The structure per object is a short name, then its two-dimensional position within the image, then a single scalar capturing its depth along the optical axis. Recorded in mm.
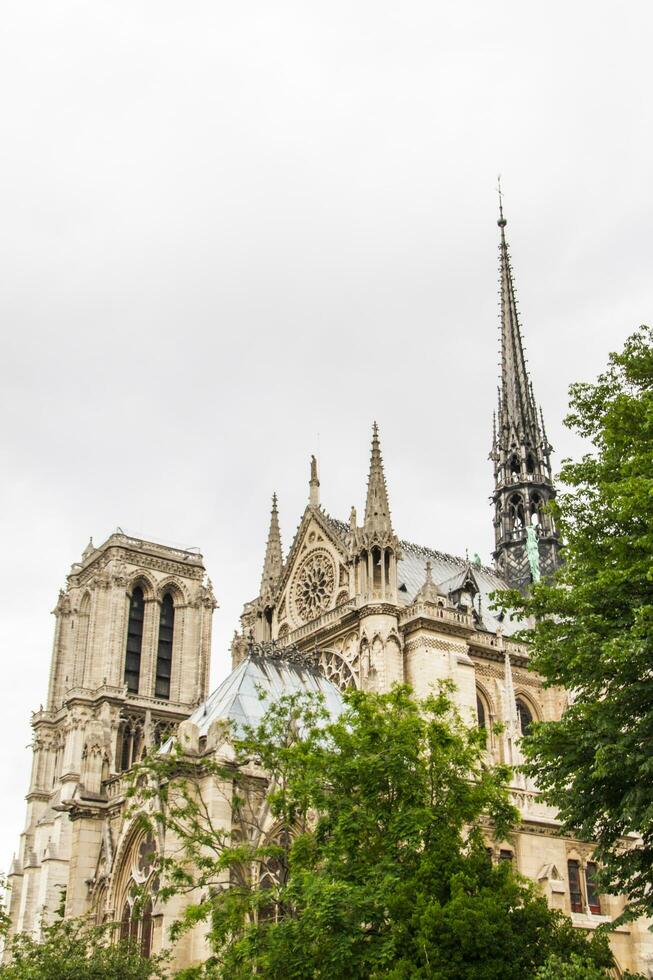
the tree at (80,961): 28906
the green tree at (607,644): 20203
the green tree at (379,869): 21141
